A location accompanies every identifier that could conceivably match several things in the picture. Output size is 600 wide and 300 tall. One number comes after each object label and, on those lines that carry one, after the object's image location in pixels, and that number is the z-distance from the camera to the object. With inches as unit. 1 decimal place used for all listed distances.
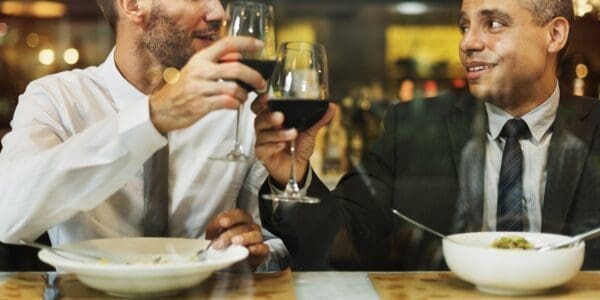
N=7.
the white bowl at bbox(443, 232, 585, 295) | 52.5
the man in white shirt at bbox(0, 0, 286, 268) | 57.7
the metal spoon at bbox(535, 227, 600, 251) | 55.6
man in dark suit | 73.7
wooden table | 54.6
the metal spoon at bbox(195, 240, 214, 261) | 57.6
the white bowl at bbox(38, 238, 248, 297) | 50.0
